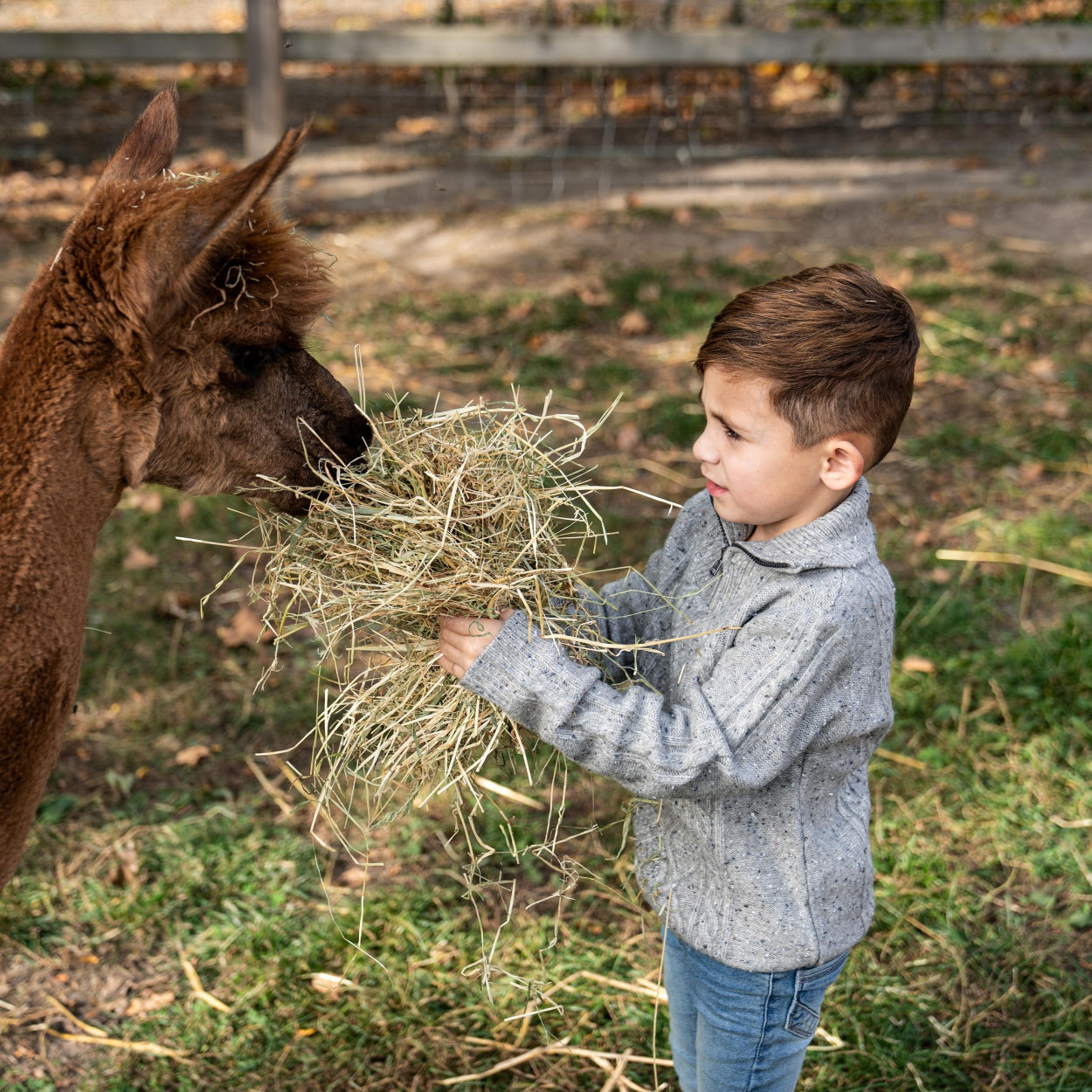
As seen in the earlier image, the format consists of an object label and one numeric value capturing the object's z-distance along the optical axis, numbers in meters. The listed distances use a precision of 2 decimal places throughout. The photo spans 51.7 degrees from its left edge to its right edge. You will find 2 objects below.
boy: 1.92
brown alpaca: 1.92
